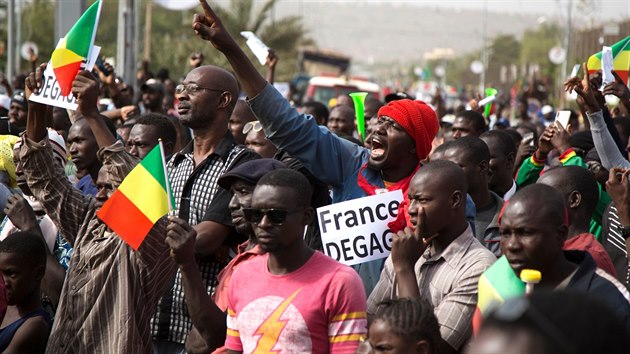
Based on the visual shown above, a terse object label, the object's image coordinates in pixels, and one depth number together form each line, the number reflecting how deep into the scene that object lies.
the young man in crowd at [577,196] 10.30
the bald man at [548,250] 7.83
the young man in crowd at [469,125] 17.91
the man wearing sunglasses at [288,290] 8.27
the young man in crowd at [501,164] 14.50
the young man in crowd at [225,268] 9.02
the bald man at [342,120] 20.39
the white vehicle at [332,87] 51.50
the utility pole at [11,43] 50.76
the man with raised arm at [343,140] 10.37
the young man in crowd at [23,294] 10.91
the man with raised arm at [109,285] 10.24
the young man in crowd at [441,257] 8.48
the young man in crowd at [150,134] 13.09
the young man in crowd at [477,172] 12.40
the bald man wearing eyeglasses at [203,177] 10.49
